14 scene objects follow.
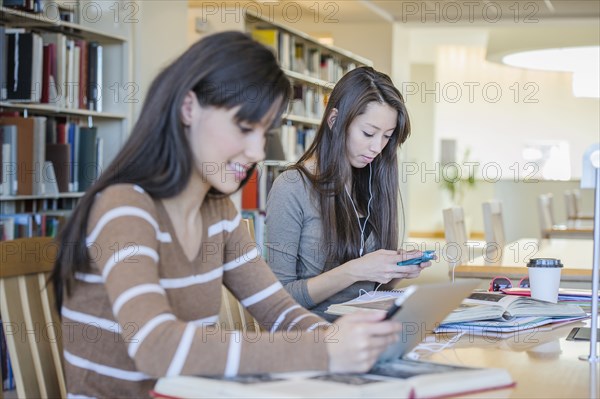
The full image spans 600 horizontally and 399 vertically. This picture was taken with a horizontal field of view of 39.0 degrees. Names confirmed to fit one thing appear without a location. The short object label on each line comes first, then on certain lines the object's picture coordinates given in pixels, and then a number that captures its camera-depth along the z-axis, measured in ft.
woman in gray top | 6.91
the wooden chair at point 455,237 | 11.10
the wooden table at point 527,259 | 9.04
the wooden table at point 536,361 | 4.03
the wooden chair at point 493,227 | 12.55
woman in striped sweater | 3.51
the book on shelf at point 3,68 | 11.09
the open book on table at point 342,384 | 3.21
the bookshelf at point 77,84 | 11.57
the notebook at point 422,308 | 3.65
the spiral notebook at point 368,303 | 5.46
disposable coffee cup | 6.45
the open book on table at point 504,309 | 5.59
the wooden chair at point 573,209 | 23.02
